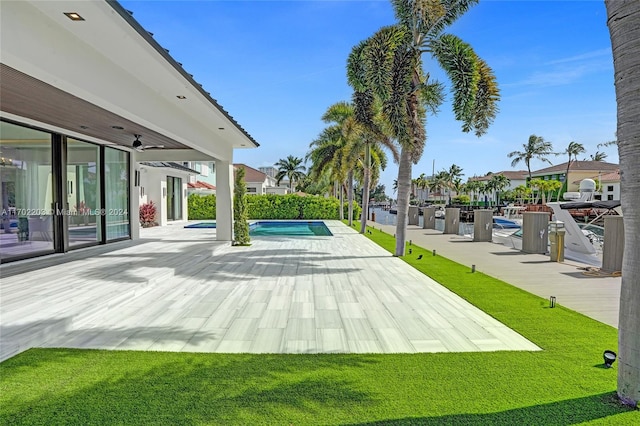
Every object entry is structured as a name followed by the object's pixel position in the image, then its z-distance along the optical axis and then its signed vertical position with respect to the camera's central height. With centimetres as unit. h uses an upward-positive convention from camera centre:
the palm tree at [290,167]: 5847 +468
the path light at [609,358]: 374 -150
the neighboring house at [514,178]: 8069 +512
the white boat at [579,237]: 1147 -114
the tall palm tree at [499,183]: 6506 +313
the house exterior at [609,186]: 5047 +221
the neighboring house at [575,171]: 5806 +486
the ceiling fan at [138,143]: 1047 +144
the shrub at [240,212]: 1290 -50
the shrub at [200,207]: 2800 -75
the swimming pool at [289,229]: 1925 -176
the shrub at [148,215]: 2061 -103
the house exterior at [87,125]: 427 +153
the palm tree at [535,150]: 6034 +813
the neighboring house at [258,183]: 4716 +174
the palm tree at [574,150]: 5591 +764
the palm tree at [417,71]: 1030 +358
